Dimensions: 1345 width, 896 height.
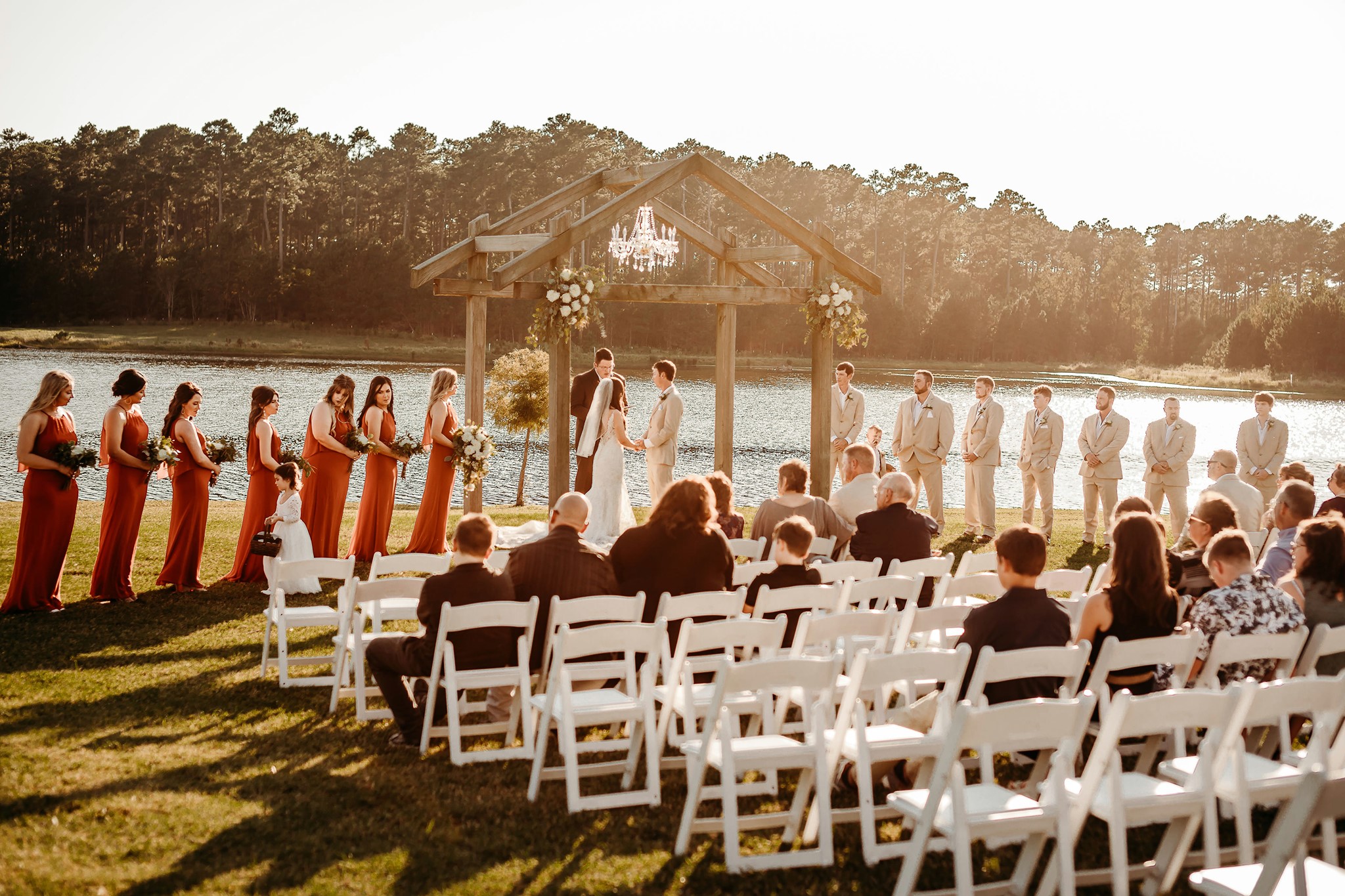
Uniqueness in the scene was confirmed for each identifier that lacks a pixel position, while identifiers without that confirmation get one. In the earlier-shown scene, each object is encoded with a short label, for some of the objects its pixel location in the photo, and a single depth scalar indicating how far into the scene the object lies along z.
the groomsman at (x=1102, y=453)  12.05
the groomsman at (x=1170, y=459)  11.85
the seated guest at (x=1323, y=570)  5.36
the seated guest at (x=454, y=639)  5.36
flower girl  9.04
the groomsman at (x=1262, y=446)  11.95
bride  11.12
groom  11.31
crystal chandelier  13.56
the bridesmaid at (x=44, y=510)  7.95
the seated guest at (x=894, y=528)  7.34
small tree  19.28
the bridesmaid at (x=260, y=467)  9.31
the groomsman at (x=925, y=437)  12.30
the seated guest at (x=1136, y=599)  4.84
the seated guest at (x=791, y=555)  5.77
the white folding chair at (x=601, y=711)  4.55
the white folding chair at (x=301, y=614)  6.32
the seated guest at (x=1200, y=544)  5.95
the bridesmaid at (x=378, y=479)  10.11
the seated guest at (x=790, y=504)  7.62
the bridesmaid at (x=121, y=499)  8.47
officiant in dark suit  11.62
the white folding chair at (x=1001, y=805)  3.50
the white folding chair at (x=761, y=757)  4.00
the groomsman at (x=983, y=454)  12.23
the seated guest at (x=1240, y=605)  4.95
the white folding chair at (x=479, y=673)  5.03
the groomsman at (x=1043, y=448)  12.29
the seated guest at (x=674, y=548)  5.92
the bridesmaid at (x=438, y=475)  10.50
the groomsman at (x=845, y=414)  12.80
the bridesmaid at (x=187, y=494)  8.88
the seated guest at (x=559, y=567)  5.83
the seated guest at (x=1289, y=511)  6.61
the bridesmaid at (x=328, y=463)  9.75
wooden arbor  10.60
